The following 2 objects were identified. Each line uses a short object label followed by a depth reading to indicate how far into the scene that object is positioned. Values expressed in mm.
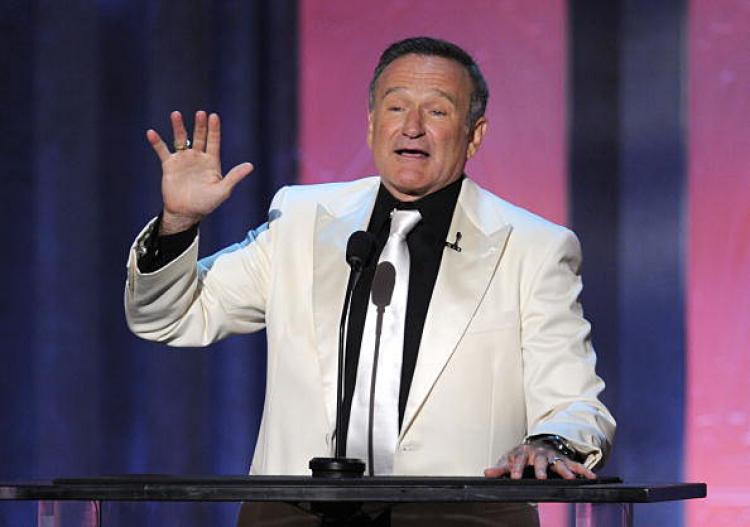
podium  12694
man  13287
